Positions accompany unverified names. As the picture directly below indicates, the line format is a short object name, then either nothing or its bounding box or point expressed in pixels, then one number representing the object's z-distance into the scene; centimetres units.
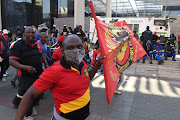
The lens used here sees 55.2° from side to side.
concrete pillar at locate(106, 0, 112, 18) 2509
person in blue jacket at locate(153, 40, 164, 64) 971
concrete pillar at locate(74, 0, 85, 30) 1757
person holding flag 169
